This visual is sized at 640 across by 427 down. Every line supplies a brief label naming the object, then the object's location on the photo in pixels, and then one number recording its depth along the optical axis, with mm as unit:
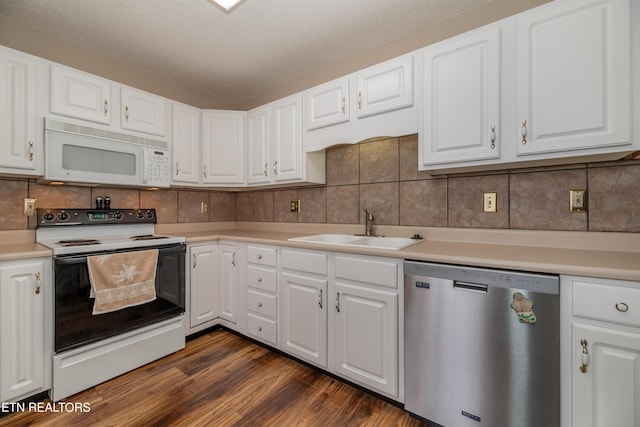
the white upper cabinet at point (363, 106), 1783
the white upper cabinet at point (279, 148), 2371
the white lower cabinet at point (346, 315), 1546
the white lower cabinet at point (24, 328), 1482
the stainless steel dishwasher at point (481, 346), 1149
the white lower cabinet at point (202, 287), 2342
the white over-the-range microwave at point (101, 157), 1837
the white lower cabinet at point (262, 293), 2115
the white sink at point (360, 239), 2020
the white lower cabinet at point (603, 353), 1012
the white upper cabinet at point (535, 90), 1218
